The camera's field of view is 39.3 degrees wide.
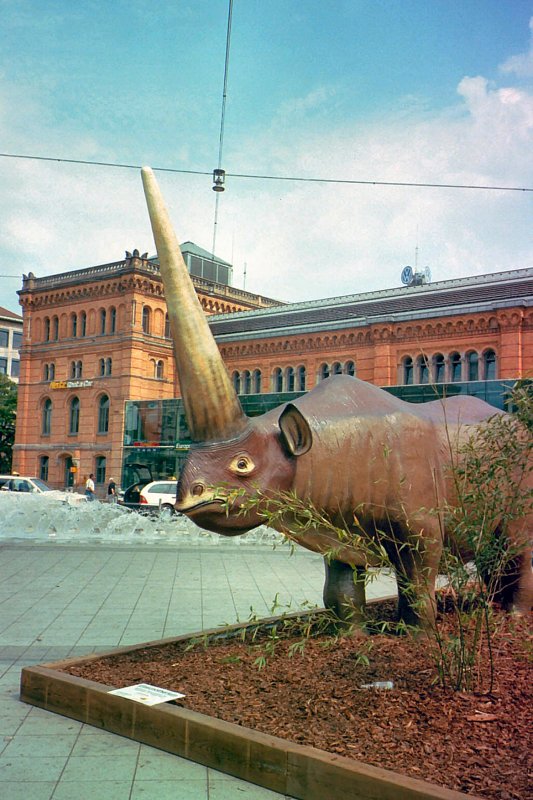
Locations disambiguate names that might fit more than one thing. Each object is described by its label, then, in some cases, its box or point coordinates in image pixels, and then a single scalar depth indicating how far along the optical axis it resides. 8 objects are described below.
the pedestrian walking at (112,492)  32.81
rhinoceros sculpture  4.70
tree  55.12
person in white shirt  30.84
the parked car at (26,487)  25.61
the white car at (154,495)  25.03
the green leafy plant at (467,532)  4.62
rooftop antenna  41.44
